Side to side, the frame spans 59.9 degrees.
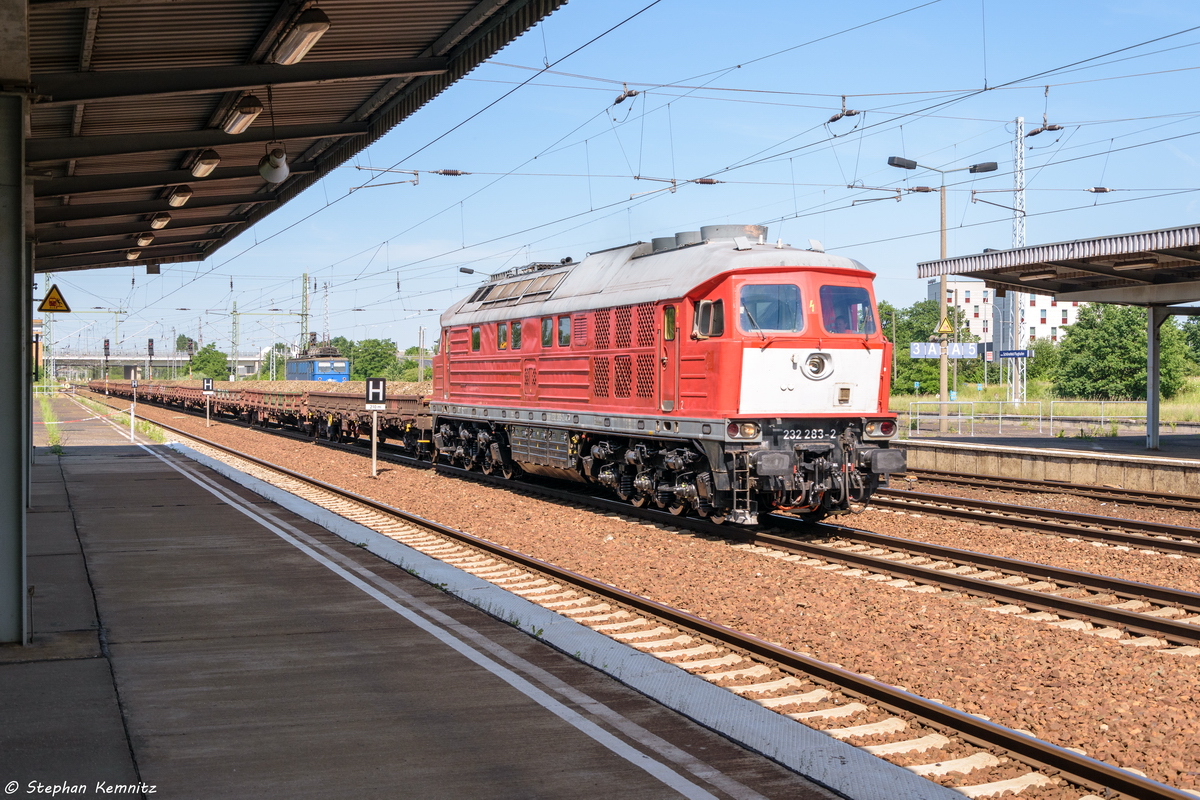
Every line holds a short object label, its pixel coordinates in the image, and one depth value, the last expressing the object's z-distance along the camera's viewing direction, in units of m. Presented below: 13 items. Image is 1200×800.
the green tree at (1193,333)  104.81
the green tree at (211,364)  128.38
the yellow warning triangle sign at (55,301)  18.06
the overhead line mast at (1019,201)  35.67
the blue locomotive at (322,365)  54.88
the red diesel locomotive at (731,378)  13.62
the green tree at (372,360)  101.38
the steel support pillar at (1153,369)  23.86
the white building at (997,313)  128.38
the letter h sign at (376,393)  24.11
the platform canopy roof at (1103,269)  19.36
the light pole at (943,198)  26.48
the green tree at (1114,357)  63.81
